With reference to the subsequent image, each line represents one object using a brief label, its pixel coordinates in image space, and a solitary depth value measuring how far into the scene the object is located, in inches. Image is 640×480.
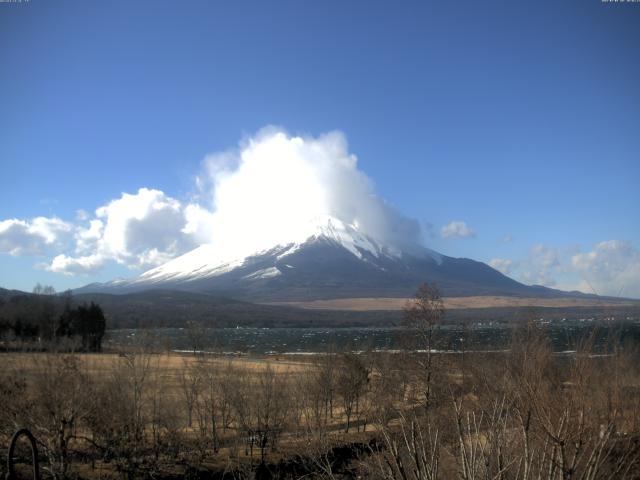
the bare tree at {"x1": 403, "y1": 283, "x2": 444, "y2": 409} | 1402.6
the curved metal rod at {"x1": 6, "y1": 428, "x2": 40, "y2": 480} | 241.2
